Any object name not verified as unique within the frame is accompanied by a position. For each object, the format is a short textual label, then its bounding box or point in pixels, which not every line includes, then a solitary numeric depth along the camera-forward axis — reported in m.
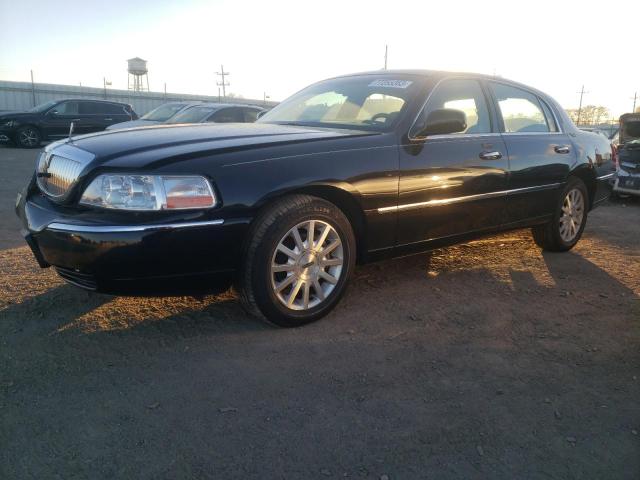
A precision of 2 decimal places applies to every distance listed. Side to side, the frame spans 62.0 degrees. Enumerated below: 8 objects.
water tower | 44.91
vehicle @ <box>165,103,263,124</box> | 10.36
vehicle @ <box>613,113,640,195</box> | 8.34
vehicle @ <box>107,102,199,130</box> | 11.45
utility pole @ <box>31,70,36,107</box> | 25.40
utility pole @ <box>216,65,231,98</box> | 53.49
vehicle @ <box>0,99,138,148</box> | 15.61
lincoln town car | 2.70
